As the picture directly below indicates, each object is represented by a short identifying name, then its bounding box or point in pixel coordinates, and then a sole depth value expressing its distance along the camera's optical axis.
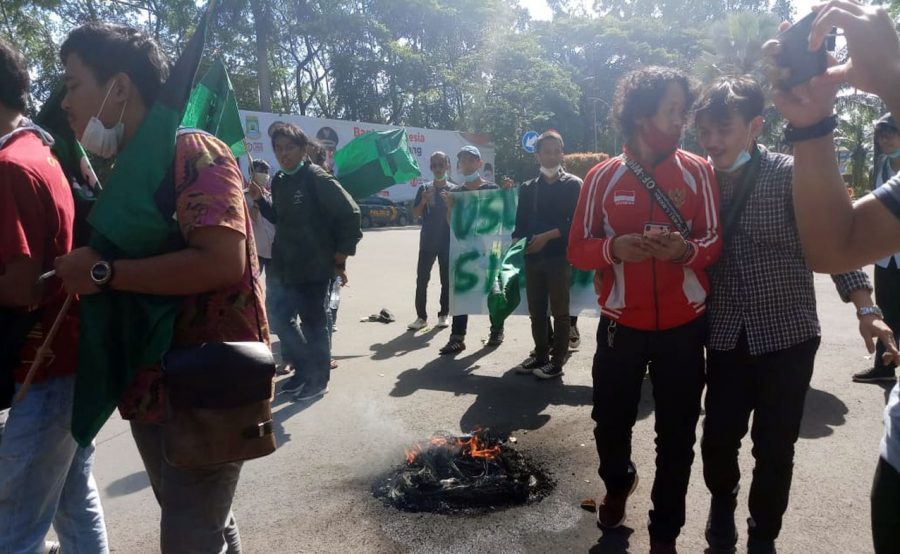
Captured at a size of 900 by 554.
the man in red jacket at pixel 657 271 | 2.64
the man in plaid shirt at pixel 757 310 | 2.48
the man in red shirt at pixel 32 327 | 1.80
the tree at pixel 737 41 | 31.77
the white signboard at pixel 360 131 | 24.73
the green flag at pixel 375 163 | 5.59
